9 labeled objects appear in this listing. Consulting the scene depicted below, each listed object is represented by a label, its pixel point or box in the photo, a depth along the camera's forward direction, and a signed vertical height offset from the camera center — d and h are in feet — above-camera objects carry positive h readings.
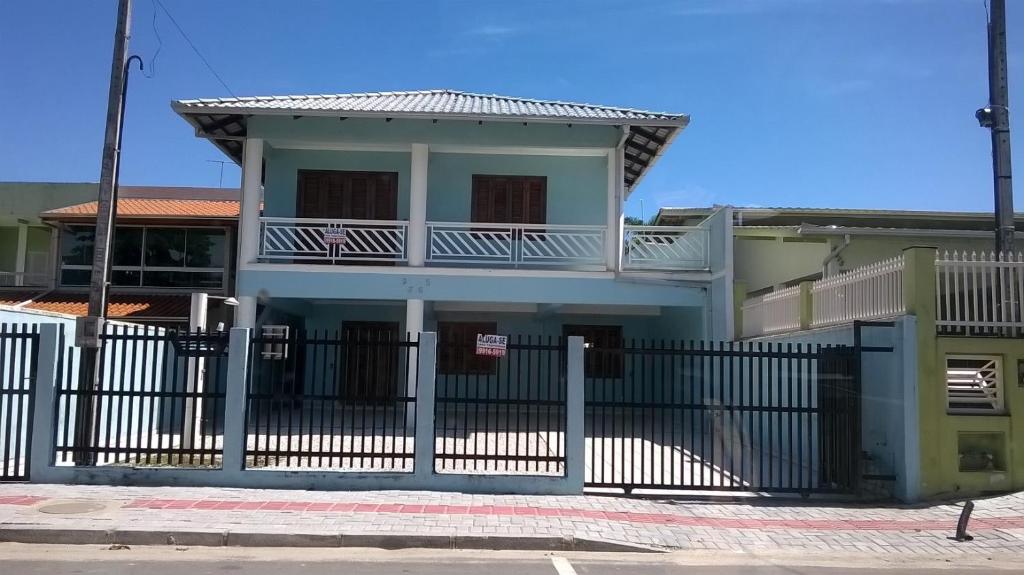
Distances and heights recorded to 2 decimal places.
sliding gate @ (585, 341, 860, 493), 30.81 -2.01
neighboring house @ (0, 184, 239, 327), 65.36 +9.02
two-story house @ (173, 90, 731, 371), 50.72 +11.27
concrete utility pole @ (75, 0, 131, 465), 31.45 +4.46
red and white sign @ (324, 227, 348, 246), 50.80 +8.24
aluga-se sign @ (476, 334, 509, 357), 32.04 +0.96
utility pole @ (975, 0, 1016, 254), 35.83 +11.93
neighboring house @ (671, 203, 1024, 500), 30.71 +0.33
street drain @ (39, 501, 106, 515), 26.08 -4.94
